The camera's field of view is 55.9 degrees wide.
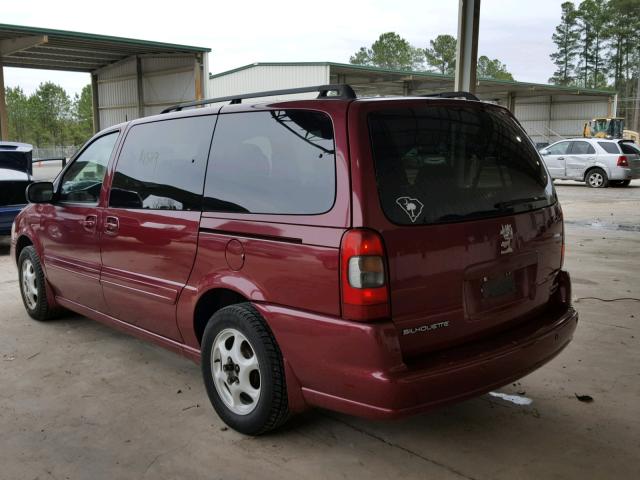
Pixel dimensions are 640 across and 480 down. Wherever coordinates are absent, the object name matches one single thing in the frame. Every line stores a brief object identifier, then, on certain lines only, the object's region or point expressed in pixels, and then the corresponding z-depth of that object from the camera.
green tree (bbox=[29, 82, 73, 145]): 69.69
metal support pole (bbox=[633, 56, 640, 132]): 62.39
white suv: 18.81
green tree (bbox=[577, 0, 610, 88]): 73.31
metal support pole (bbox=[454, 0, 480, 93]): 9.88
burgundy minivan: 2.59
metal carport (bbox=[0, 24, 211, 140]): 21.80
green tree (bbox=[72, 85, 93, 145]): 71.62
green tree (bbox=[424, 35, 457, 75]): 90.56
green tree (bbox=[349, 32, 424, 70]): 94.44
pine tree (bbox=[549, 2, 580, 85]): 75.38
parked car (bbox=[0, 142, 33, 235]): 9.10
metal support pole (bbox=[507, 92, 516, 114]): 44.53
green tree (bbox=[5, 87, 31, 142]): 71.00
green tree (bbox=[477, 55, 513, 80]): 100.92
